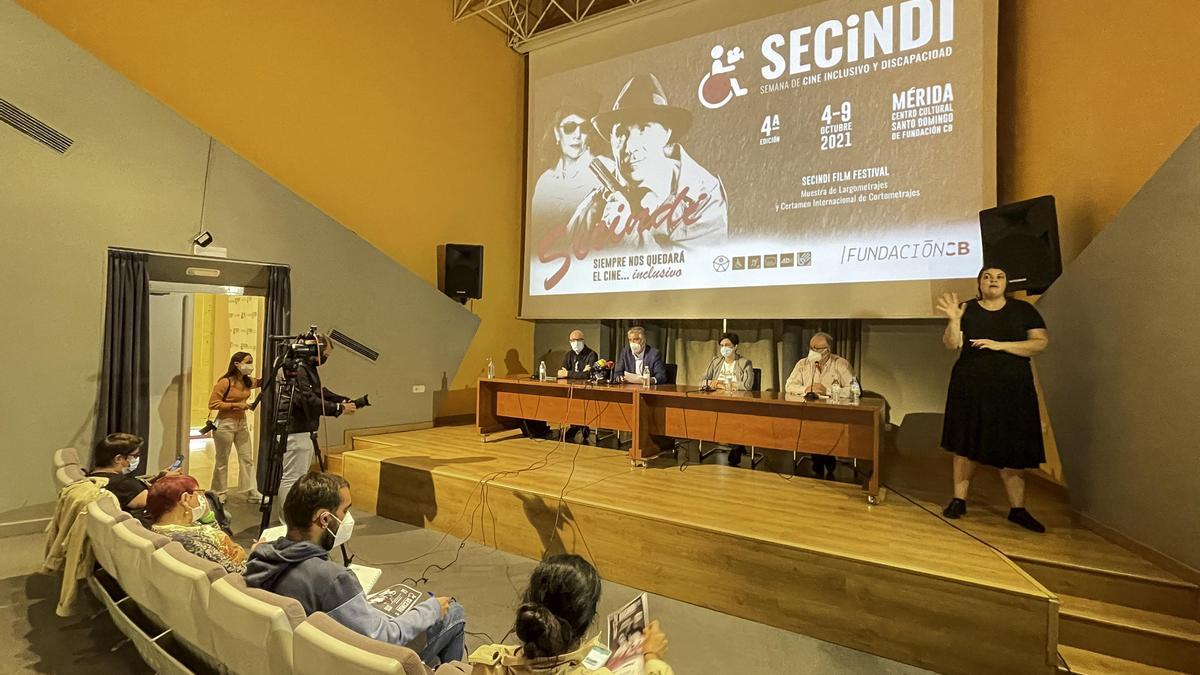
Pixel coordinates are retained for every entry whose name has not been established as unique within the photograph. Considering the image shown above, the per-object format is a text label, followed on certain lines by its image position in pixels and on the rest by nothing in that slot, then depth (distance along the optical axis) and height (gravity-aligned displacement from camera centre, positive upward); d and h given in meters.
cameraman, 3.80 -0.45
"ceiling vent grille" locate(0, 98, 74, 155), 3.63 +1.32
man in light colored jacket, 4.43 -0.19
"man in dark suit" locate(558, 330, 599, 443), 5.34 -0.17
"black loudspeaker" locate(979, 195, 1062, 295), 3.37 +0.67
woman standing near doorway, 4.36 -0.54
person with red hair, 2.13 -0.75
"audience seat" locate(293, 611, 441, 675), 1.23 -0.68
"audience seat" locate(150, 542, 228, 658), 1.65 -0.74
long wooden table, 3.65 -0.51
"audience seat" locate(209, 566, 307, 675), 1.42 -0.73
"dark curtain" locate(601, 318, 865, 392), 5.29 +0.07
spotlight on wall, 4.44 +0.75
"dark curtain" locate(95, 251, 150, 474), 3.97 -0.11
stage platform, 2.36 -1.00
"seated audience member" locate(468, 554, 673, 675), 1.28 -0.64
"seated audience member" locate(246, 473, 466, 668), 1.65 -0.69
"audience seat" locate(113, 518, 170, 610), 1.88 -0.74
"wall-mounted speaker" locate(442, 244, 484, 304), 6.39 +0.79
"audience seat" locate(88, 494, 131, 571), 2.14 -0.72
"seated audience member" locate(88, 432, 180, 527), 2.84 -0.68
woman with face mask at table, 4.84 -0.20
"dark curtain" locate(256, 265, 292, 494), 4.64 +0.15
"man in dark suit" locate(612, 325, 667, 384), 5.09 -0.14
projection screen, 4.43 +1.68
